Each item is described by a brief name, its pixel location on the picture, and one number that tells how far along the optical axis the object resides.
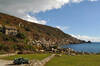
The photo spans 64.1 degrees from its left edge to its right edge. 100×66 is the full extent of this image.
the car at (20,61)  22.93
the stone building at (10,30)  67.82
